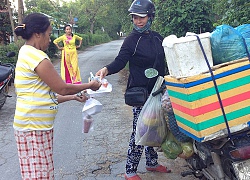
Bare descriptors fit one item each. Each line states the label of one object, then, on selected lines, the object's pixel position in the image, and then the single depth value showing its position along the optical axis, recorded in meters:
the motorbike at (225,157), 1.81
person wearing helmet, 2.47
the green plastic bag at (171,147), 2.27
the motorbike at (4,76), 4.79
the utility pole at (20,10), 10.38
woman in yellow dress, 7.04
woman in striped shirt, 1.76
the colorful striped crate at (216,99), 1.69
